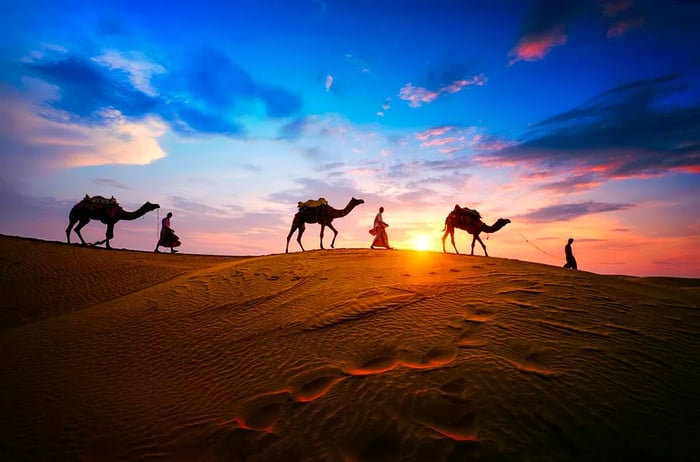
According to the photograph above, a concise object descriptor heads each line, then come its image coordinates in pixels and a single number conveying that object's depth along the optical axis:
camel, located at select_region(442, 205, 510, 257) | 16.52
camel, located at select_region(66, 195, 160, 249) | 17.59
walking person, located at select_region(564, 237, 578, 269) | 14.62
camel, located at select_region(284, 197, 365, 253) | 16.41
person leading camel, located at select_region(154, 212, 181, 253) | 18.41
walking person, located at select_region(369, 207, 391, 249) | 15.51
